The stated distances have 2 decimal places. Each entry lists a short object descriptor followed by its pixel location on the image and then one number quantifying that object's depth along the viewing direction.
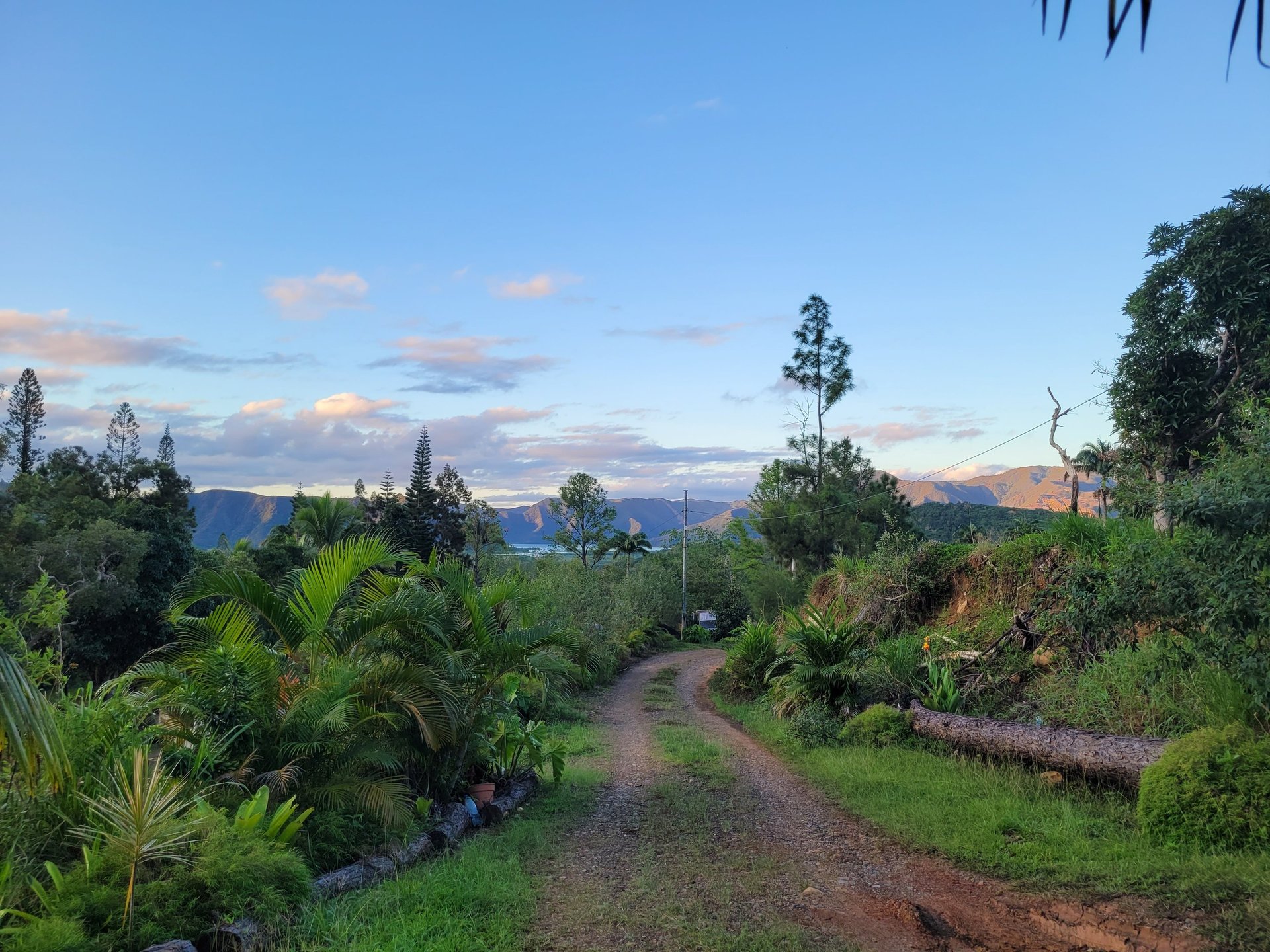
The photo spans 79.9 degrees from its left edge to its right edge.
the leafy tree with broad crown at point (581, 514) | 52.88
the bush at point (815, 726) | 10.45
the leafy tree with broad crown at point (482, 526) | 37.72
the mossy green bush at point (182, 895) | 3.74
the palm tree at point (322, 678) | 5.72
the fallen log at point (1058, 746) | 6.45
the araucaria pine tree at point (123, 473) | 38.25
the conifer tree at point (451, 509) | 47.47
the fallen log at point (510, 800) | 7.23
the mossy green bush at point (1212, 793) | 4.97
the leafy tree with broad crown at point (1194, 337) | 15.62
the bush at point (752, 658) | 16.97
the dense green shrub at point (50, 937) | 3.38
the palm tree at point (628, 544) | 51.78
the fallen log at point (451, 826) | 6.34
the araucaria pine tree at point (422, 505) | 44.88
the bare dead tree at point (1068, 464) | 17.55
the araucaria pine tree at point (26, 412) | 41.69
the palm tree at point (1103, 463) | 13.55
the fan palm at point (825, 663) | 11.73
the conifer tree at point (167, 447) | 45.66
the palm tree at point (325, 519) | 33.31
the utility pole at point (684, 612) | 38.69
